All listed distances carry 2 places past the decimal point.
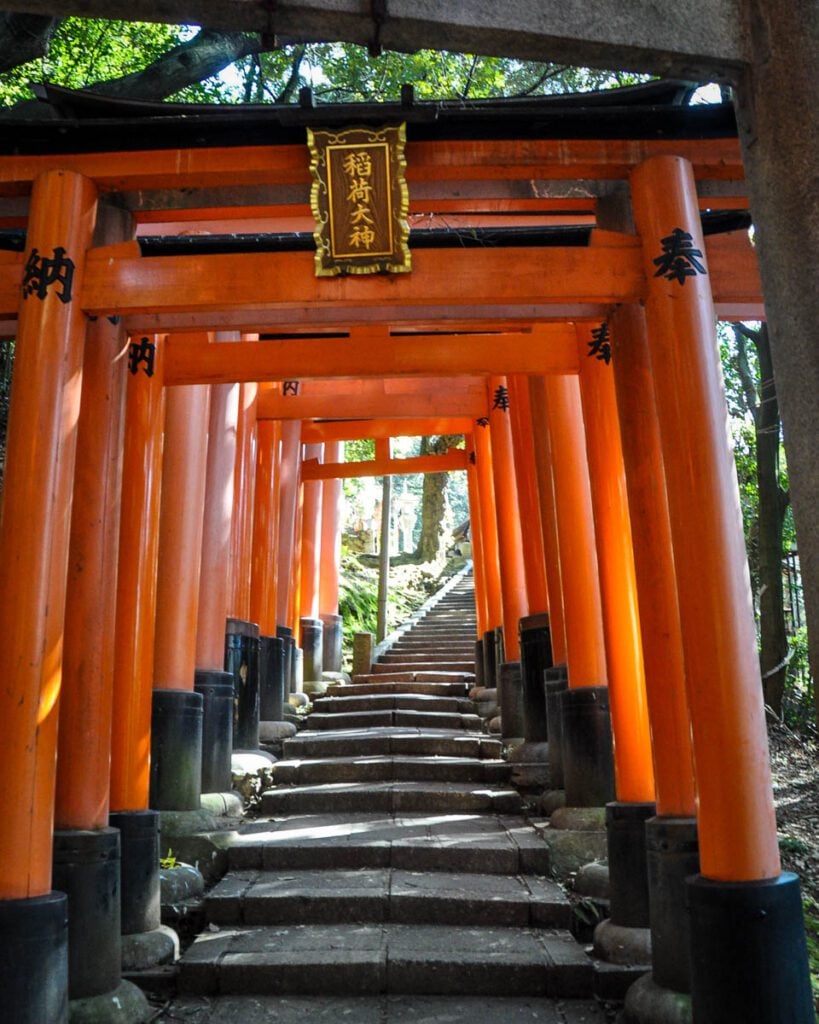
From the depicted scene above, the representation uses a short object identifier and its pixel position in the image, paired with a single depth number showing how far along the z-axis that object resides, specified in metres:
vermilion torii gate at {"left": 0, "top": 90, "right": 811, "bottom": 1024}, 4.12
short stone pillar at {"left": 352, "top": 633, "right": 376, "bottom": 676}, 13.37
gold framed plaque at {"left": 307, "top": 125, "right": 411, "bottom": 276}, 4.75
